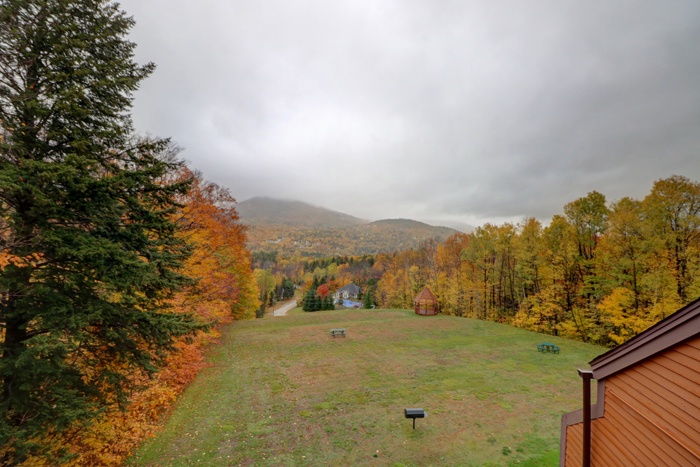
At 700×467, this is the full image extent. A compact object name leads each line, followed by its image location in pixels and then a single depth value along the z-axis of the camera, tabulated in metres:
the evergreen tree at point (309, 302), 59.45
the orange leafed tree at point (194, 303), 8.34
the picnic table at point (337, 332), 26.10
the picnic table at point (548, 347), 21.51
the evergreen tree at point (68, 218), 5.68
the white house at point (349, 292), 86.75
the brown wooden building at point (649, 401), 4.27
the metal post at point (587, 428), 6.46
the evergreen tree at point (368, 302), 61.16
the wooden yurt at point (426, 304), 38.25
